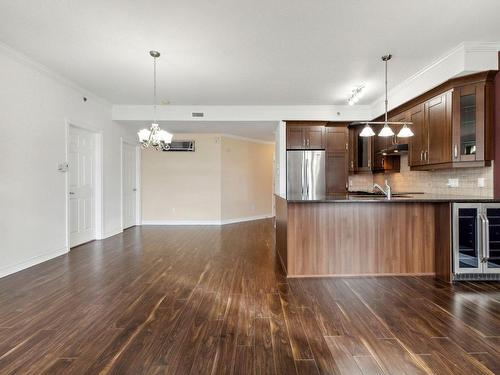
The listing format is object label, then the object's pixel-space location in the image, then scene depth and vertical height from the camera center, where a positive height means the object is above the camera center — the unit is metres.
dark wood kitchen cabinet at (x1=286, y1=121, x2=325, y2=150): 5.93 +1.13
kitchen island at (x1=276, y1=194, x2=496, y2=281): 3.34 -0.63
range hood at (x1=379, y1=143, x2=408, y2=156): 4.66 +0.66
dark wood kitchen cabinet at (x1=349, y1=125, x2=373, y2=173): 5.75 +0.76
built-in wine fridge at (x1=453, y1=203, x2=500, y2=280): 3.10 -0.62
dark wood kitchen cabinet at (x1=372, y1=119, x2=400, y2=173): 5.26 +0.57
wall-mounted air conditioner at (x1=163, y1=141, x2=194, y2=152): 7.30 +1.10
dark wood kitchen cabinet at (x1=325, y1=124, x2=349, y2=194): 5.95 +0.63
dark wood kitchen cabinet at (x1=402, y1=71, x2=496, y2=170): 3.32 +0.84
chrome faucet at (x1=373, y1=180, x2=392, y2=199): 3.41 -0.08
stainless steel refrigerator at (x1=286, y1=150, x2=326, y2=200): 5.86 +0.30
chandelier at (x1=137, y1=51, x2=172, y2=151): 3.84 +0.72
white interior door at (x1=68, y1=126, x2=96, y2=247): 4.74 +0.01
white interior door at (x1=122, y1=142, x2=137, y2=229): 6.61 +0.06
